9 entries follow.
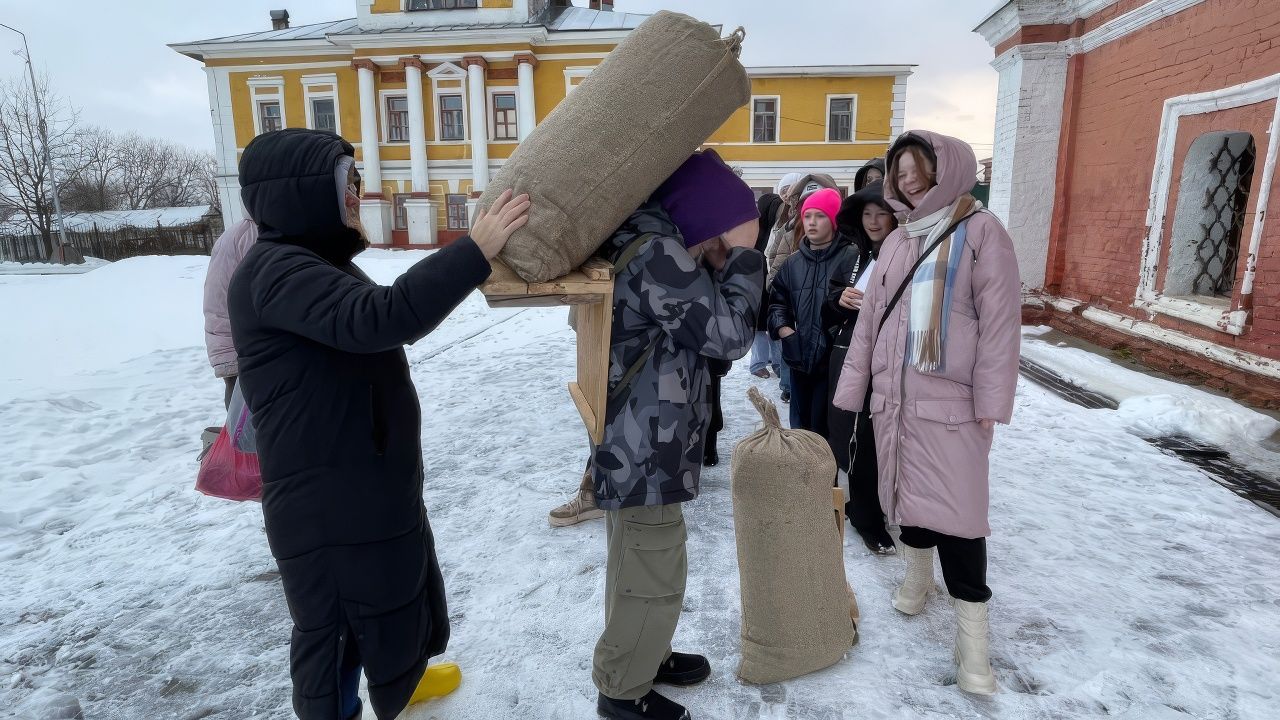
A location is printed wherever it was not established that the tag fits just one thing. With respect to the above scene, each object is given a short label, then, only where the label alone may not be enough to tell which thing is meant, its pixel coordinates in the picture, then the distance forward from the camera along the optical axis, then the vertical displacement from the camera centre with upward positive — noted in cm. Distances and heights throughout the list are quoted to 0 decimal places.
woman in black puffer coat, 142 -45
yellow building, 2220 +397
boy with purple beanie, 175 -47
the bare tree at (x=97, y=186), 3466 +161
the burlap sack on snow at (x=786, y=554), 217 -110
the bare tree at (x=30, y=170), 2498 +168
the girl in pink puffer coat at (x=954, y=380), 214 -54
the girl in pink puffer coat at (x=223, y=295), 371 -46
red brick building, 553 +44
